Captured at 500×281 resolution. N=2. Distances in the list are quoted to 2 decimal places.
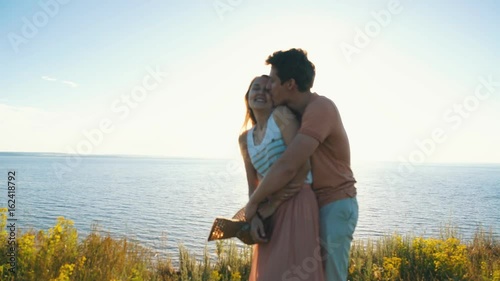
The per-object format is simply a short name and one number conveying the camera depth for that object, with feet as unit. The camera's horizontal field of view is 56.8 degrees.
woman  8.72
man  8.72
